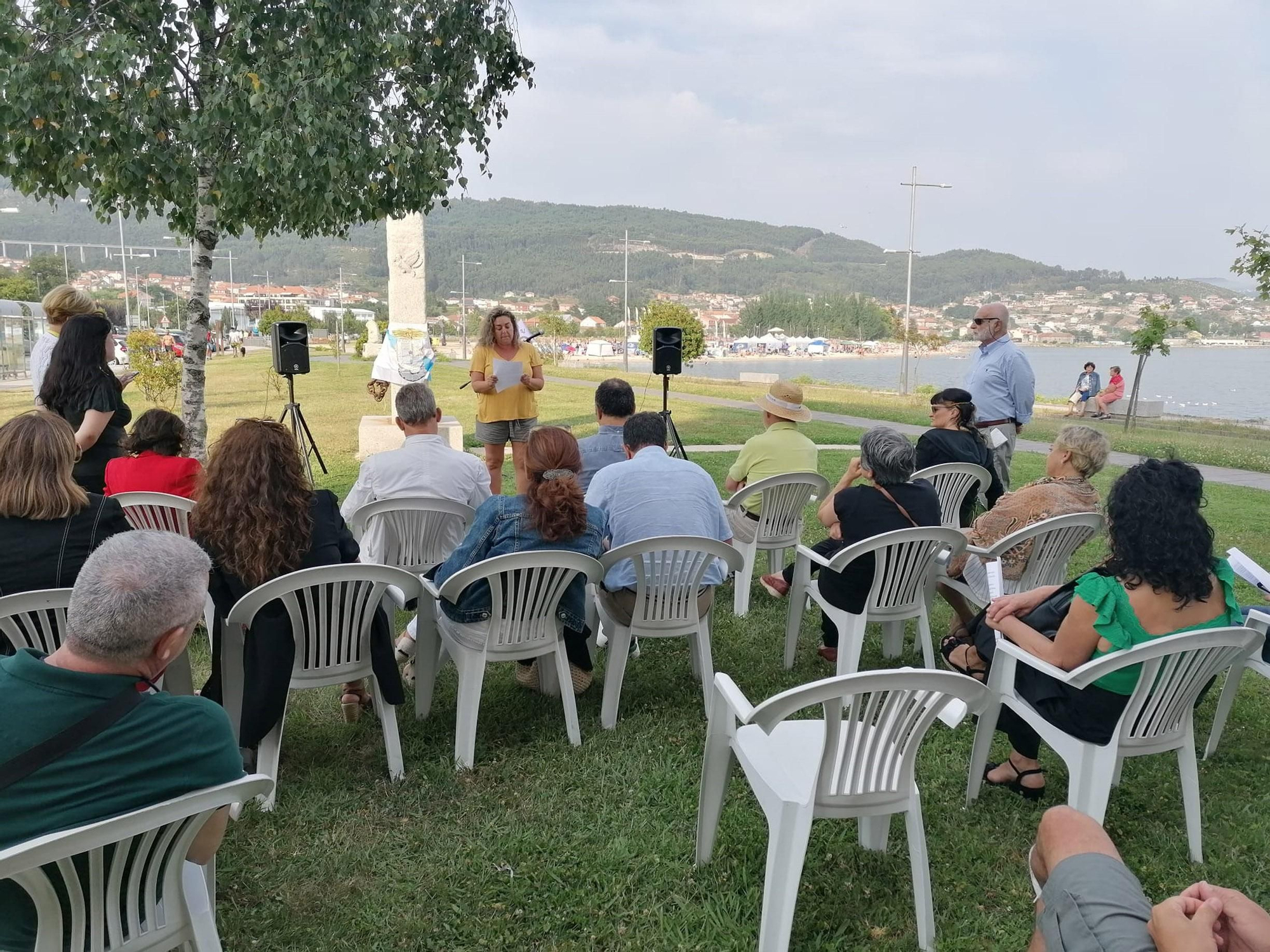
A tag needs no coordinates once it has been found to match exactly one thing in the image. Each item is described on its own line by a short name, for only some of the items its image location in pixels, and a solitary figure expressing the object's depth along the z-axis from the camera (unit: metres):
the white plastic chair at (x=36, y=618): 2.57
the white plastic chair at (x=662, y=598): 3.54
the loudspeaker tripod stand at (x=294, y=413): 7.95
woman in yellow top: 6.80
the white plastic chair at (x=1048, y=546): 3.92
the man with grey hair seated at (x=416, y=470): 4.22
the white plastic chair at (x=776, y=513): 4.89
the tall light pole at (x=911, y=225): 34.09
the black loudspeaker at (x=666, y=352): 7.93
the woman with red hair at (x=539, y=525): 3.30
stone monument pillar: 11.16
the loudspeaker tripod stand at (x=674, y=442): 6.86
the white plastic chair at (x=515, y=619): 3.18
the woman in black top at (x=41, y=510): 2.74
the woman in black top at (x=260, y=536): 2.96
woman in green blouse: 2.57
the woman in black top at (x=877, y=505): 3.87
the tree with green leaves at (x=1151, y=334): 18.12
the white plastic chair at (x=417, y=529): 4.12
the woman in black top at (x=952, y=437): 5.29
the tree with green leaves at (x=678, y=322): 38.31
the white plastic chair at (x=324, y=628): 2.90
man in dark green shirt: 1.56
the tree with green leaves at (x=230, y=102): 4.78
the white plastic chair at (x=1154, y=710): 2.54
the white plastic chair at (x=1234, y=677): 3.04
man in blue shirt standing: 6.13
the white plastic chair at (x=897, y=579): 3.68
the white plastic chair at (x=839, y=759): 2.18
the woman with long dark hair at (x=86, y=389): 4.27
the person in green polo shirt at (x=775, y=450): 5.13
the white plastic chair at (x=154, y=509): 4.00
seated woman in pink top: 20.06
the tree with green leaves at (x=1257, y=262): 13.78
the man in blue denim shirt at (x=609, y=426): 4.91
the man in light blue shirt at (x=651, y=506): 3.66
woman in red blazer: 4.11
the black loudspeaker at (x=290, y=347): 7.97
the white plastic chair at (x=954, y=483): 5.16
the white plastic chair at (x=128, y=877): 1.50
